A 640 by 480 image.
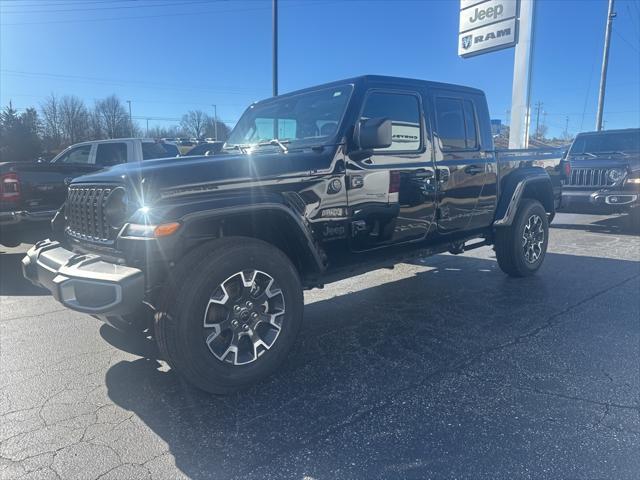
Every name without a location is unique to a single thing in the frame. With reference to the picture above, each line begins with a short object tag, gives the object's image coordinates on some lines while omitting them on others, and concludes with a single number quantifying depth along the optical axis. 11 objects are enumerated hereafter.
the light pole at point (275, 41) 14.69
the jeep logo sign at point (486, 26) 13.08
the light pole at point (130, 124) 56.21
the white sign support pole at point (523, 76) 12.77
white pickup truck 8.66
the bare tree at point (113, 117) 55.51
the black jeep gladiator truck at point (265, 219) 2.69
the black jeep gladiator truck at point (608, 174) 8.92
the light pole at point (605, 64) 20.55
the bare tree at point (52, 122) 51.38
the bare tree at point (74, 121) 54.53
